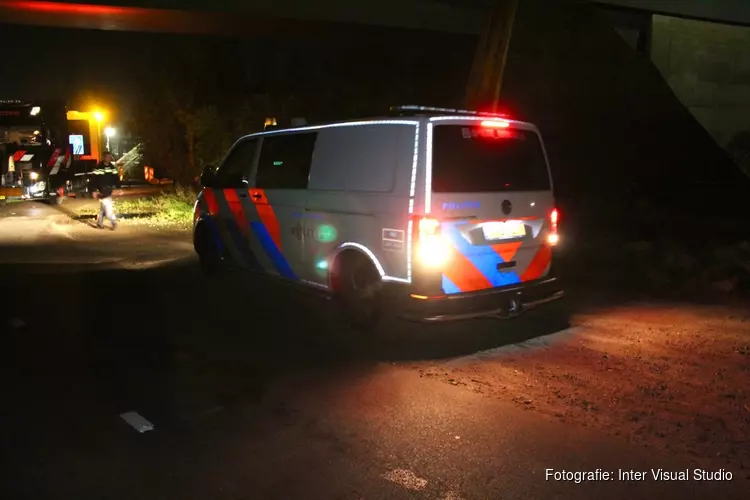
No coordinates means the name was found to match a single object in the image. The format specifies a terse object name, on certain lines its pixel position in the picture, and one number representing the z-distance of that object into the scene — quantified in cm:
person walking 1526
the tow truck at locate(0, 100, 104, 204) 2164
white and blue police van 616
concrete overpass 1656
